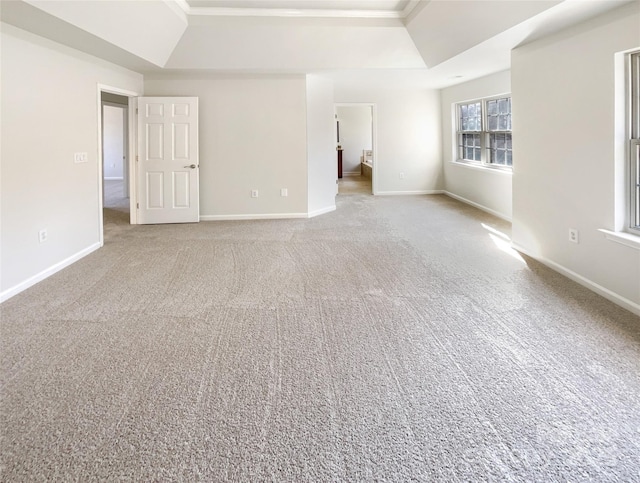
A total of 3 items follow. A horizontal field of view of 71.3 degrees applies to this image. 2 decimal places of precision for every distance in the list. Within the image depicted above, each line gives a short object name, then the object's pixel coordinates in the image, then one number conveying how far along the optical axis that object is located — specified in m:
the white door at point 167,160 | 6.57
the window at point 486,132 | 7.05
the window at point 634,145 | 3.28
